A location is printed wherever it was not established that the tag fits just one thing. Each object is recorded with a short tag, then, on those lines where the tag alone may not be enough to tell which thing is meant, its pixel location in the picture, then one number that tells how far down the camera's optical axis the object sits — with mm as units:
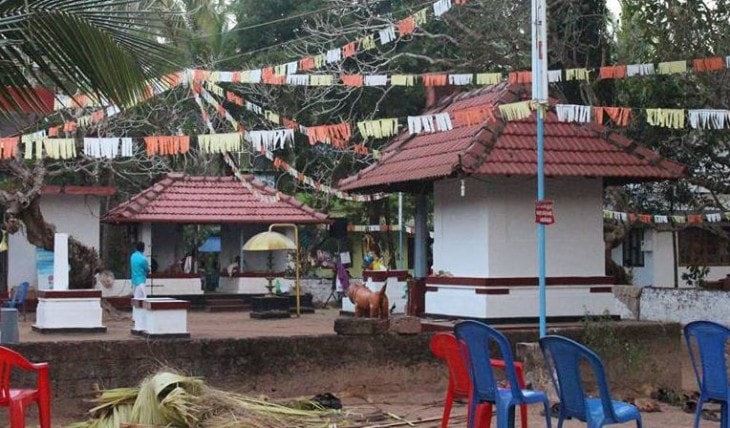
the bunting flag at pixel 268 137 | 15938
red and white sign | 12555
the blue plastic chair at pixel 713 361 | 8758
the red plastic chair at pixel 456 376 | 9086
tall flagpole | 12680
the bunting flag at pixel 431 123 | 15227
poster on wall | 22844
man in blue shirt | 18984
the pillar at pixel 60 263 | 16969
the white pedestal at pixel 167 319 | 14148
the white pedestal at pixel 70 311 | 17031
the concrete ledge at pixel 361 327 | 14438
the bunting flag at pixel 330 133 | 15688
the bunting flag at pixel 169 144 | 15766
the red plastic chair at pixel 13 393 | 8703
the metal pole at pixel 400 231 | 29266
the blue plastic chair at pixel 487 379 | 8344
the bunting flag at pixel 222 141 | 15617
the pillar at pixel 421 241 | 17500
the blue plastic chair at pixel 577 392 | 7566
